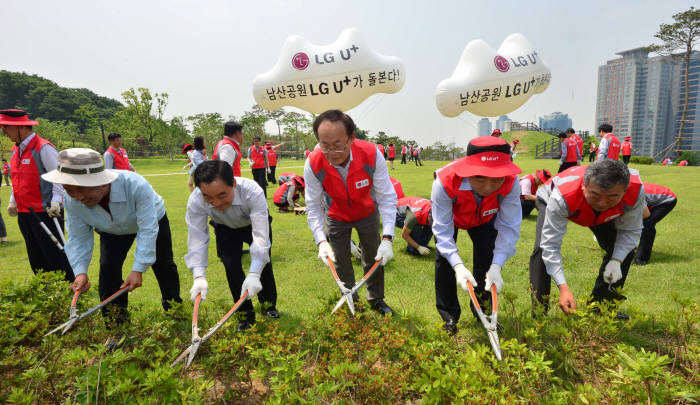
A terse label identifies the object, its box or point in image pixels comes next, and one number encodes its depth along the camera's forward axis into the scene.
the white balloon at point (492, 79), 8.35
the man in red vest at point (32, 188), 3.46
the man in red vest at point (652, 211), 4.22
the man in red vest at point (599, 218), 2.13
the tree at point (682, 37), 24.64
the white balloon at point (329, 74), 6.66
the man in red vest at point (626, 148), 14.98
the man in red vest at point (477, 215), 2.23
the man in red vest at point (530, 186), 6.11
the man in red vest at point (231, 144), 5.33
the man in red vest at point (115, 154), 7.17
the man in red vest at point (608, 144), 9.71
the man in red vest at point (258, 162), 9.69
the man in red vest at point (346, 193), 2.57
